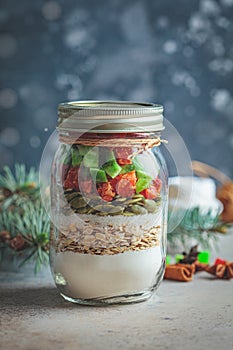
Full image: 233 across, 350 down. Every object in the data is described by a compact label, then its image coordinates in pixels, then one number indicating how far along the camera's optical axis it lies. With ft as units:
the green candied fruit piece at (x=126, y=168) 1.98
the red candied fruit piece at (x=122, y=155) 1.98
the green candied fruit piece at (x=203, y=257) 2.48
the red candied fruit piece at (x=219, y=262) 2.42
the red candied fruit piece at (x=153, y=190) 2.02
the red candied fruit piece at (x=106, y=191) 1.97
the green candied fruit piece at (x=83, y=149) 1.99
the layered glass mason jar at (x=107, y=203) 1.98
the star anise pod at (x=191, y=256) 2.44
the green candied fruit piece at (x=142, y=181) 2.00
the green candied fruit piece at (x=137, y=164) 2.01
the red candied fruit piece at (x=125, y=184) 1.97
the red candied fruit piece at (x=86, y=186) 1.97
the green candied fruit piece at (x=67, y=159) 2.03
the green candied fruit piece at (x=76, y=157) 2.00
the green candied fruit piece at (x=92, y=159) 1.98
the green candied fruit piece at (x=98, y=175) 1.97
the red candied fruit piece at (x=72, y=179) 2.00
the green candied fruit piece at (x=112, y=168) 1.96
